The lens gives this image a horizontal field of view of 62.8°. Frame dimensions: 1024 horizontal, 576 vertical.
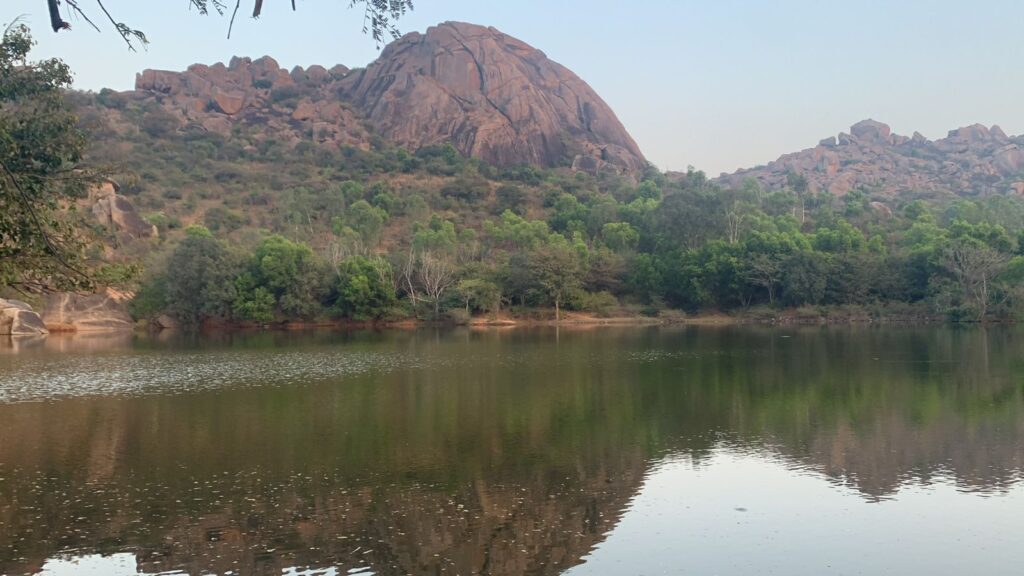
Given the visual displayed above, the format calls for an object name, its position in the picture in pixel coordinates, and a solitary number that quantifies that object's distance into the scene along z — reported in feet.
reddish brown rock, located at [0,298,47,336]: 174.70
